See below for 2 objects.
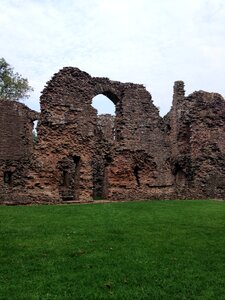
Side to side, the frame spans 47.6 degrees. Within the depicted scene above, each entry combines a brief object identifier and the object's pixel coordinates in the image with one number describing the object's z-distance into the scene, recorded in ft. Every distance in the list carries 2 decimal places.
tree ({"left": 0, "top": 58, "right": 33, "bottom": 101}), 77.94
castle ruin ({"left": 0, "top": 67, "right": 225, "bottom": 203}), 39.51
